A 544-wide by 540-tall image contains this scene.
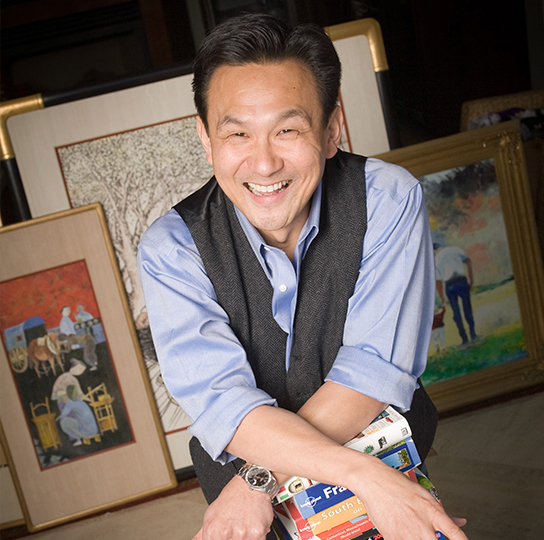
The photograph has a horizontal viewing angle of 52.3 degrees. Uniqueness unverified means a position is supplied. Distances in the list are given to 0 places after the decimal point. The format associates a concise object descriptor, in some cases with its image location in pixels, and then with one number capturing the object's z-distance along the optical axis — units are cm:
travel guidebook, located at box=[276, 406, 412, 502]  112
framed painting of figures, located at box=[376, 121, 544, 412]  242
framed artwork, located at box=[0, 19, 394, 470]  216
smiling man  118
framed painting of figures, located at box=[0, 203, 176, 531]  225
